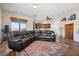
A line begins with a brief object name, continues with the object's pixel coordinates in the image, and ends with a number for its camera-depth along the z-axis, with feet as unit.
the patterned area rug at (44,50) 3.58
